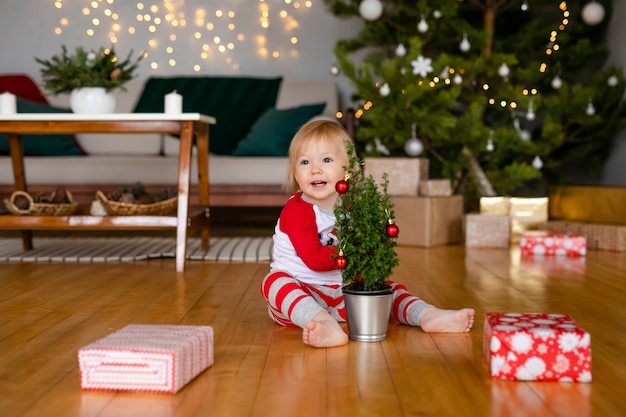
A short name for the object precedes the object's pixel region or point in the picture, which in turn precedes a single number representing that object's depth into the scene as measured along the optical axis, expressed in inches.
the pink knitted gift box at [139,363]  51.1
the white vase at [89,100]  116.3
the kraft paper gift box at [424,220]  142.9
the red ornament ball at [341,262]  64.6
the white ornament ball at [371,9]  154.4
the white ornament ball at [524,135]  156.9
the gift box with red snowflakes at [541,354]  54.2
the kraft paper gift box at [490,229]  142.3
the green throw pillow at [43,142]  163.2
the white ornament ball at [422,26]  153.7
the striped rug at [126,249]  120.6
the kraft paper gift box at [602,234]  137.4
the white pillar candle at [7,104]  114.8
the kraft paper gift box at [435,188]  144.9
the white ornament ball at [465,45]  153.8
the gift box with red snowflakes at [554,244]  130.6
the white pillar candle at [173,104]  112.4
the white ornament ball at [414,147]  149.5
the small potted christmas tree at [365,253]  64.7
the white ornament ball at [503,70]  153.2
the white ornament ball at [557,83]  158.6
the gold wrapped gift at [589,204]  145.6
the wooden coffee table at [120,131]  110.1
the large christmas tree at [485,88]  149.8
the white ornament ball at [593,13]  156.9
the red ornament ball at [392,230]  64.4
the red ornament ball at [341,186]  65.7
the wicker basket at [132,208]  114.3
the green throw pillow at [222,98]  172.7
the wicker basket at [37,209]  115.0
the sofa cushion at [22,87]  179.5
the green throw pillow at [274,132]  157.8
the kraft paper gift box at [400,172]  147.2
